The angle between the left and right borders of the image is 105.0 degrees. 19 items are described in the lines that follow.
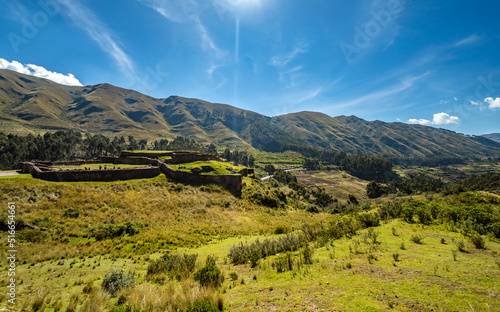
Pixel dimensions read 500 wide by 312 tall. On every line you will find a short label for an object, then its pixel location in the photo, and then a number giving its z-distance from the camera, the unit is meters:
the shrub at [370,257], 9.44
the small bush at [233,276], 9.82
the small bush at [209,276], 9.00
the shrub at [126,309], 6.18
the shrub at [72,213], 20.22
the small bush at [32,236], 14.87
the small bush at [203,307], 6.33
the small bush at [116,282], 8.59
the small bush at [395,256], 8.99
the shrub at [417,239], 11.16
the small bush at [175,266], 10.44
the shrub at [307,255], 10.24
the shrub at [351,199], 45.96
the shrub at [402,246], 10.53
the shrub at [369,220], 16.28
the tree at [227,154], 111.10
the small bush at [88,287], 8.73
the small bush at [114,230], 17.46
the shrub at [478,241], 9.47
